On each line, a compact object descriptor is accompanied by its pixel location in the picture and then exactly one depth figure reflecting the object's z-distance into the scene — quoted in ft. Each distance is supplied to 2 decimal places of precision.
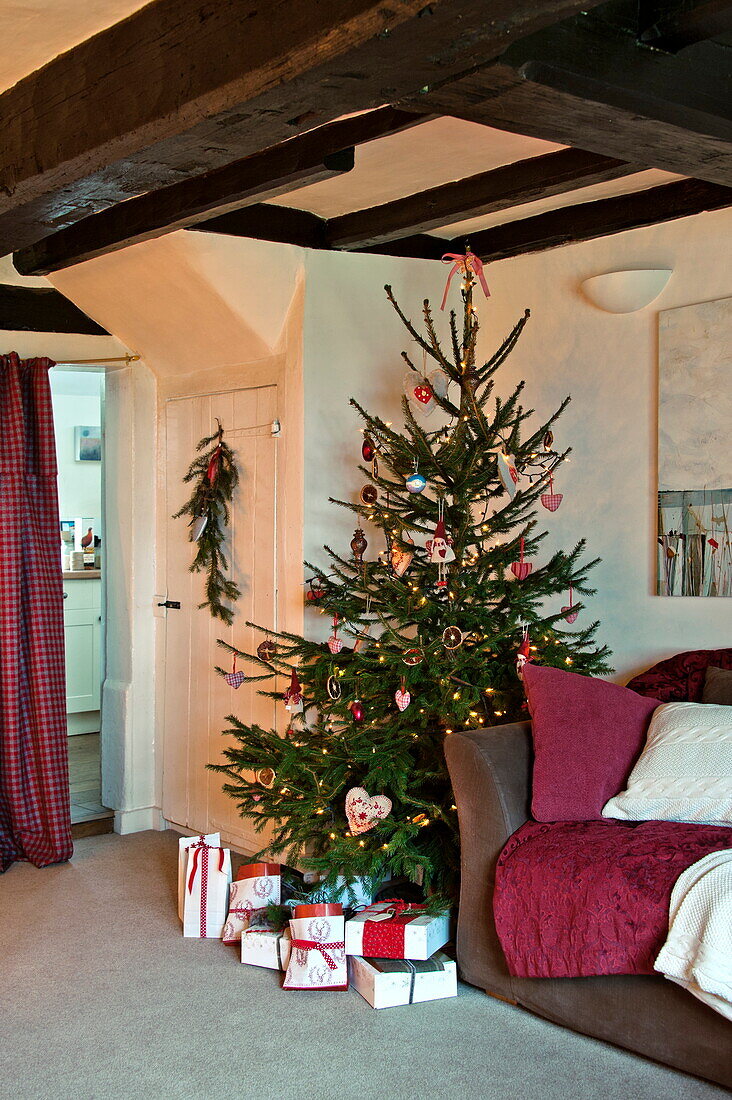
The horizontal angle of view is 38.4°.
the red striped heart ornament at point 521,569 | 10.83
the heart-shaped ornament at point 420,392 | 11.21
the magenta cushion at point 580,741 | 9.29
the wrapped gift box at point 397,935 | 9.58
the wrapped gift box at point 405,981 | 9.31
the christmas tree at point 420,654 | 10.28
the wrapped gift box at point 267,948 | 10.06
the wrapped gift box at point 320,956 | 9.61
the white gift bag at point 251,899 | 10.76
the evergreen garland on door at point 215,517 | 13.71
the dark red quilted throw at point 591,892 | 7.98
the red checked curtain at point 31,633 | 13.21
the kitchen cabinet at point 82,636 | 21.04
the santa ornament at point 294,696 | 11.35
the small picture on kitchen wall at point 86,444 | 23.84
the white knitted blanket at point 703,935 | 7.36
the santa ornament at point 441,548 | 10.52
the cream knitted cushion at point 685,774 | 8.75
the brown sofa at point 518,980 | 7.97
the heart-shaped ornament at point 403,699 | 10.36
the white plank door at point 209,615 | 13.23
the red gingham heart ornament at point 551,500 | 10.91
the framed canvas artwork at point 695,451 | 11.09
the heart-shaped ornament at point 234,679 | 11.98
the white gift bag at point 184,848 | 11.14
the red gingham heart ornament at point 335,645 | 11.12
